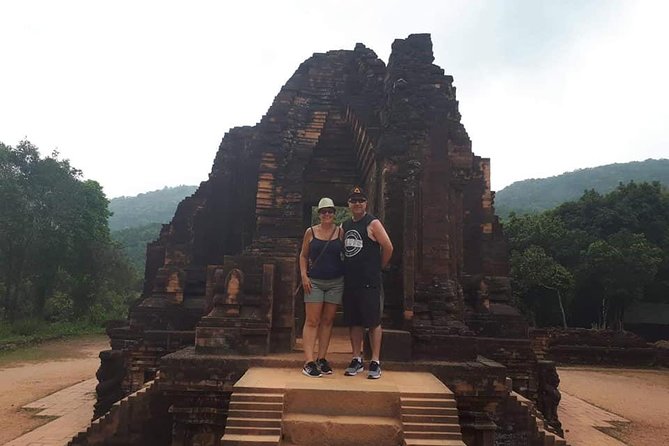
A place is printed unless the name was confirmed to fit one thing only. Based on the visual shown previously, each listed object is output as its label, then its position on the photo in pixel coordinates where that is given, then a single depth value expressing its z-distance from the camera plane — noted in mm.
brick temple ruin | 4426
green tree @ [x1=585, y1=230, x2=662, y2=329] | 26391
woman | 4535
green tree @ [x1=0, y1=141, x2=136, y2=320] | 26859
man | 4496
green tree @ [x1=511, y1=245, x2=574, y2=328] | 26953
